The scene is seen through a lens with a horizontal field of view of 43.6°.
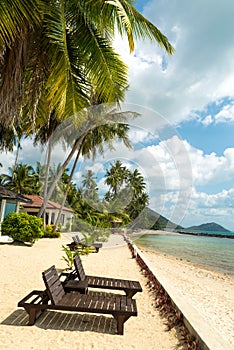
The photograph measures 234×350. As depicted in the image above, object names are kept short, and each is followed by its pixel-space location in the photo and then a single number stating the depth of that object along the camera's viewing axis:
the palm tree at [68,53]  5.84
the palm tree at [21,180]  40.88
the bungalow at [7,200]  15.92
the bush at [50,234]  20.77
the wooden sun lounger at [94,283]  5.24
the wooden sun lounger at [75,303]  4.04
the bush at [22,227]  13.55
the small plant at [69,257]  8.50
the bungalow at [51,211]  28.38
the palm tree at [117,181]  26.60
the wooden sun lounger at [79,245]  13.64
